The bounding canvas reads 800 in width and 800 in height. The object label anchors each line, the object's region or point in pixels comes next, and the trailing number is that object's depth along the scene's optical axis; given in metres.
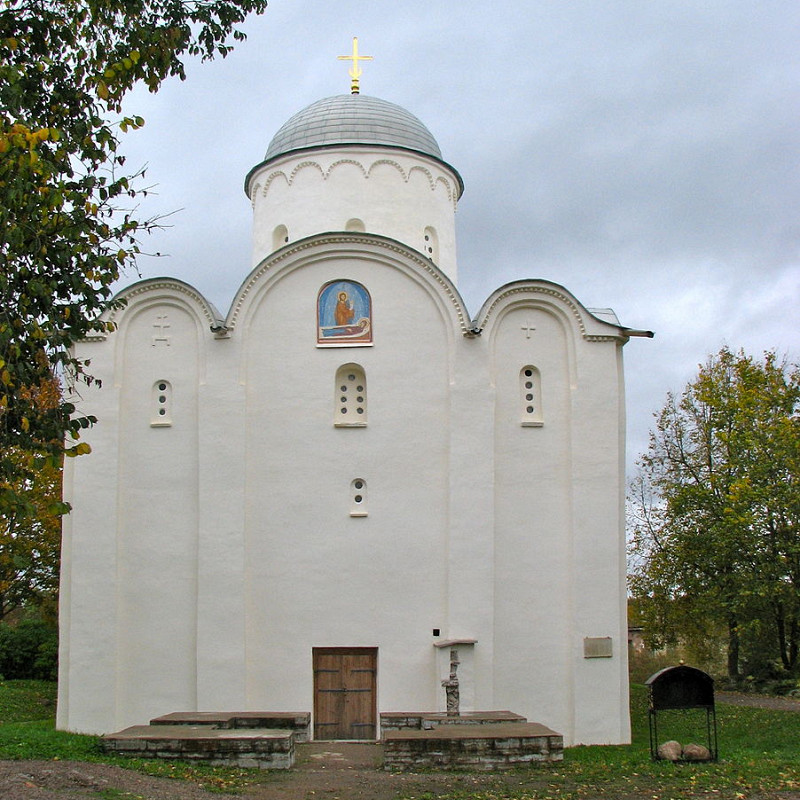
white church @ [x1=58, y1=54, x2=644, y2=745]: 14.94
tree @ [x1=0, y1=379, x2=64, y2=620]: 20.70
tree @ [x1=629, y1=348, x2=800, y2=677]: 20.97
